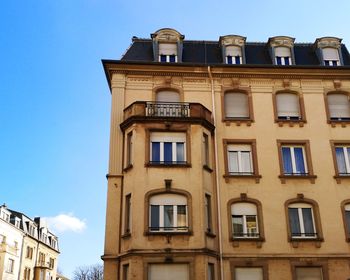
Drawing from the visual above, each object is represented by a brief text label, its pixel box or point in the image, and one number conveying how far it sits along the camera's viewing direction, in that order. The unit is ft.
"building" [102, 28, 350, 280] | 55.83
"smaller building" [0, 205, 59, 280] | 152.35
